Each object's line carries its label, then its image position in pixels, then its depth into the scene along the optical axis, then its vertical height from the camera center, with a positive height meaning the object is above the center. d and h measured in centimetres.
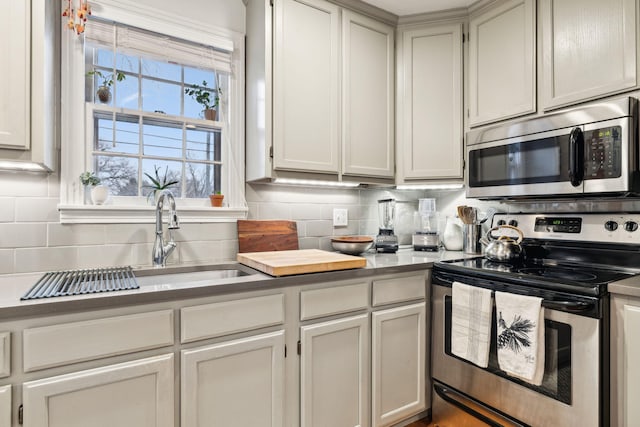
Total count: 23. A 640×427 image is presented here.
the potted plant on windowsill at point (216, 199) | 199 +7
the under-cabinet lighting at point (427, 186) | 232 +18
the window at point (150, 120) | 170 +49
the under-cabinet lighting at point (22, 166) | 135 +19
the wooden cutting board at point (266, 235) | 202 -14
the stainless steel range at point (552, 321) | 131 -44
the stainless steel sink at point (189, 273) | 166 -31
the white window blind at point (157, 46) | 176 +89
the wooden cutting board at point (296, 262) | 151 -23
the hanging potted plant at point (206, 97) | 204 +67
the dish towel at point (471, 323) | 160 -52
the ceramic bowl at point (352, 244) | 217 -20
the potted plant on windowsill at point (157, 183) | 187 +15
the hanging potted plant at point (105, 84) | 176 +64
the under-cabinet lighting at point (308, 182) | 199 +18
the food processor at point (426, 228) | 241 -11
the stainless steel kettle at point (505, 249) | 185 -19
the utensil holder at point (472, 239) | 231 -17
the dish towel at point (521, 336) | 142 -51
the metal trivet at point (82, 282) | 116 -26
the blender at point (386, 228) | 230 -11
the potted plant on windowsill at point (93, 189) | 167 +11
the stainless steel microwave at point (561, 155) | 151 +28
